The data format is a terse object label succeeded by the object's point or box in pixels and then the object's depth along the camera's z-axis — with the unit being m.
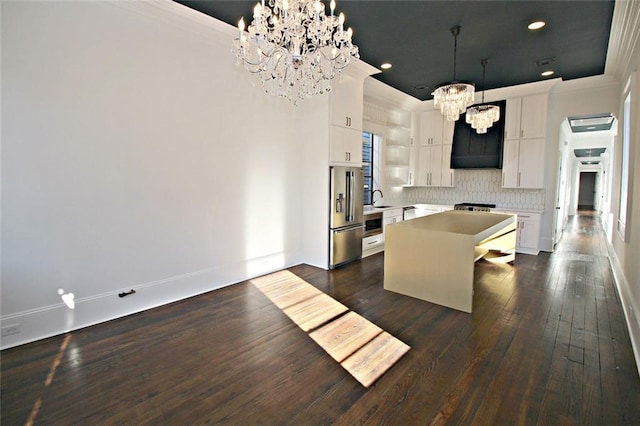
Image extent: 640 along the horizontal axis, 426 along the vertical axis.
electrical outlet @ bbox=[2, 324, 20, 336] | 2.59
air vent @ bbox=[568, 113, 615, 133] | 7.02
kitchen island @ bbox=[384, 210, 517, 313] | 3.34
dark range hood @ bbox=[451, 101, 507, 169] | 6.12
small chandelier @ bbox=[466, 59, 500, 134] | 4.45
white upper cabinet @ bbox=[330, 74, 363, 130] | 4.70
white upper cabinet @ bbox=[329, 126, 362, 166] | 4.74
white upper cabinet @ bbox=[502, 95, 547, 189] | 5.70
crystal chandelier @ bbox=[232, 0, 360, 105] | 2.30
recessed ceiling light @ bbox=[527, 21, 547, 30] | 3.43
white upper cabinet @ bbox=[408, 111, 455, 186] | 6.84
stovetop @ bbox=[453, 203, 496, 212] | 6.13
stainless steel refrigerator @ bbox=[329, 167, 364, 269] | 4.80
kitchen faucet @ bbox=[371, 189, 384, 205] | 6.50
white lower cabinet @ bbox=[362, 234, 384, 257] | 5.59
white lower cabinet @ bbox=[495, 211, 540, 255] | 5.73
